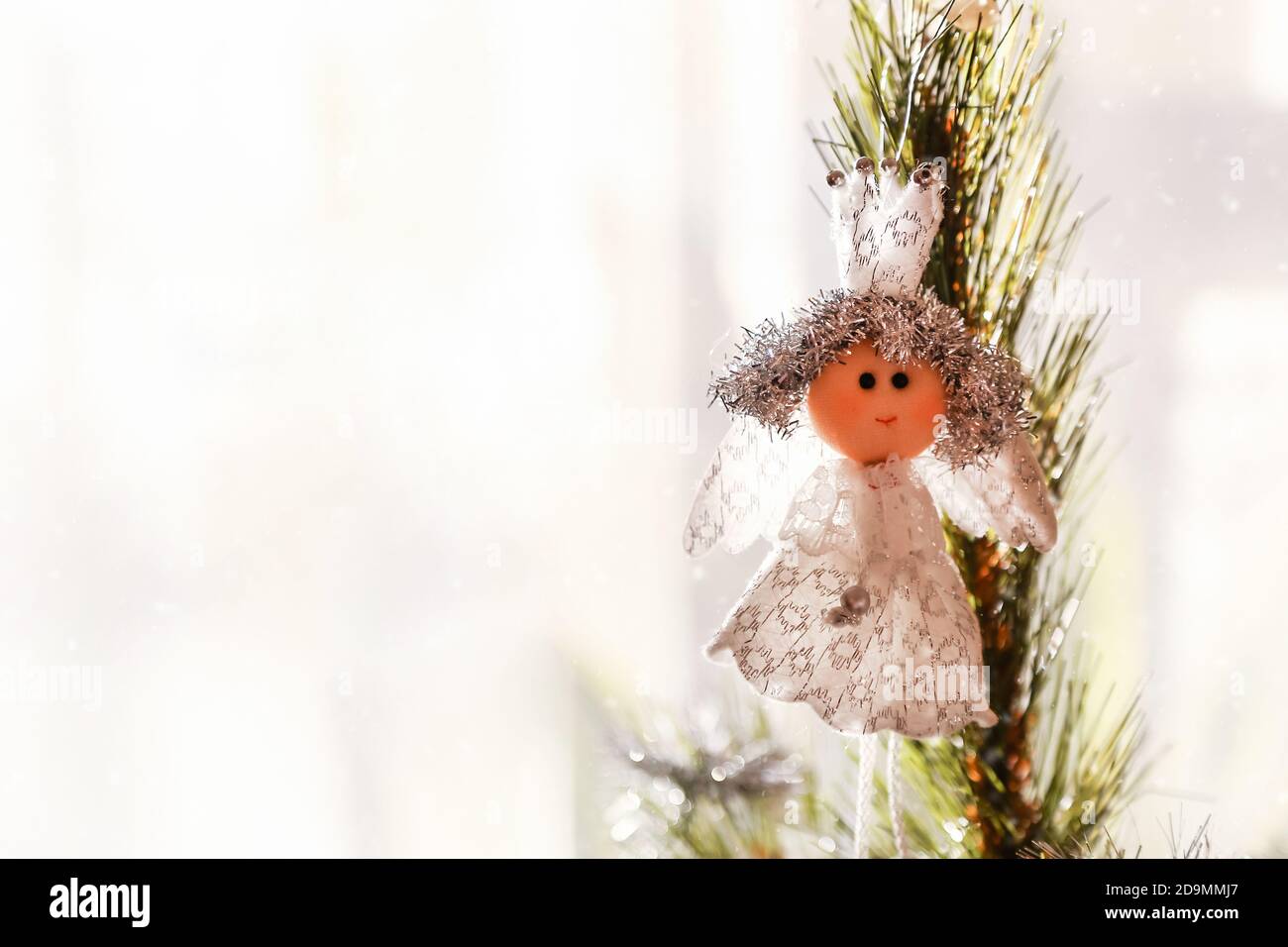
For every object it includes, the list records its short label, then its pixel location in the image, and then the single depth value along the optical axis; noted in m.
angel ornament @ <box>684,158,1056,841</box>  0.51
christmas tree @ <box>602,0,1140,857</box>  0.52
